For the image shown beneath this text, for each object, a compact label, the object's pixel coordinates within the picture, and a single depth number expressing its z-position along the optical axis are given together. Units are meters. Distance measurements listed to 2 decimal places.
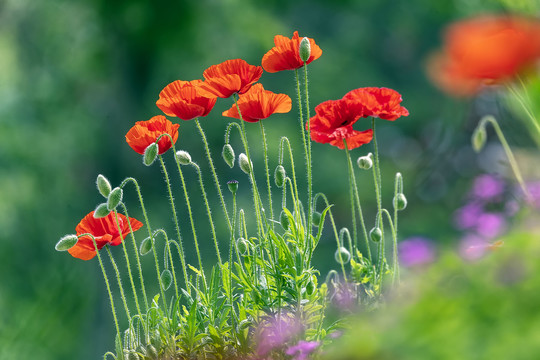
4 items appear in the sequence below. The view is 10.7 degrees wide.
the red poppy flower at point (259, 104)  2.90
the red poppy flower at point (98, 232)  2.90
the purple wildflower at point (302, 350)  2.75
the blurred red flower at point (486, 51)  2.65
